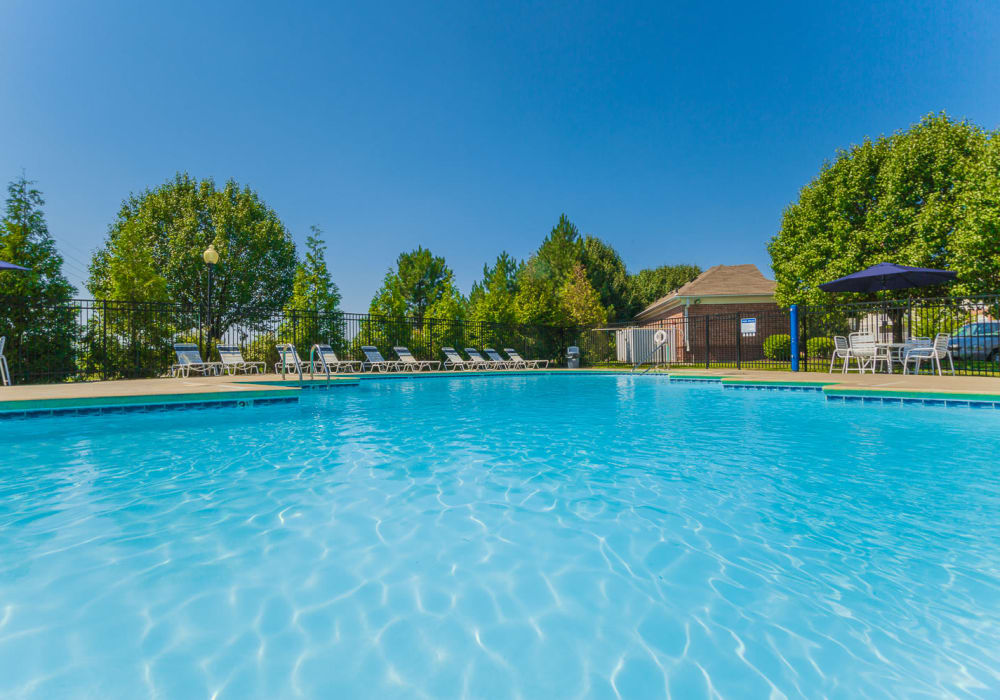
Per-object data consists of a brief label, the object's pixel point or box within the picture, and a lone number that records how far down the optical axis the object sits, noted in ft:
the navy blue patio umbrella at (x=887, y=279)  34.22
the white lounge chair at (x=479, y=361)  57.77
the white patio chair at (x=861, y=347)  35.40
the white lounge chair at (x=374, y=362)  50.08
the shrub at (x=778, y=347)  61.77
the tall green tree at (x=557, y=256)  107.55
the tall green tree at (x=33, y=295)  35.99
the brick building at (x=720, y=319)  72.54
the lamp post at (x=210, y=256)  36.81
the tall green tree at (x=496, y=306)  64.90
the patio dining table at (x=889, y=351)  33.32
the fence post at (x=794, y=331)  42.42
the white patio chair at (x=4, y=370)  27.89
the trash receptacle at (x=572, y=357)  67.05
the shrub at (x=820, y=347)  58.54
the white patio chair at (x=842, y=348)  38.19
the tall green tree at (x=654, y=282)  117.08
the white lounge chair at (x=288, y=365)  48.29
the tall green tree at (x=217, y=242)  75.92
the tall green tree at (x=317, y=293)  51.70
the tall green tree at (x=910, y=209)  41.06
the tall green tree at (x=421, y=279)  96.63
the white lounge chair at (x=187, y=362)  39.22
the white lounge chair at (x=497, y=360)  59.36
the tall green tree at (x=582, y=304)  89.40
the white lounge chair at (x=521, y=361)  61.01
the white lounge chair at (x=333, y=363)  45.88
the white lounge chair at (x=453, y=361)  55.77
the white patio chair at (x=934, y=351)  32.50
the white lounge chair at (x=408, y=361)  51.85
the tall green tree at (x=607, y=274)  108.47
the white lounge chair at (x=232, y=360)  41.91
